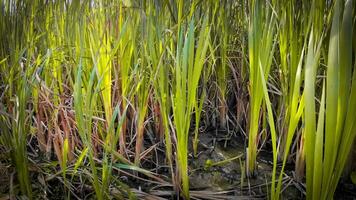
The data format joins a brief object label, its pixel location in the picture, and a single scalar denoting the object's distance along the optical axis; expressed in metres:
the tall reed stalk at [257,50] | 0.82
